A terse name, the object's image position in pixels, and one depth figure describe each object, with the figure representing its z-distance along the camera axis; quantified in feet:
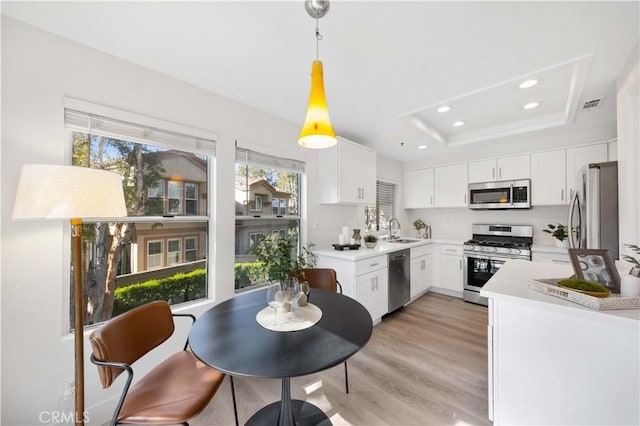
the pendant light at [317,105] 4.03
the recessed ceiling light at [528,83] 6.70
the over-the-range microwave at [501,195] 11.34
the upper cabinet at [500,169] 11.46
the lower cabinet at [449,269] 12.51
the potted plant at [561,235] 10.64
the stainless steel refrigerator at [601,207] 6.65
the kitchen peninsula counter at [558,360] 3.40
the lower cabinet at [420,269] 11.87
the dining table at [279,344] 3.04
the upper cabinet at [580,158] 9.72
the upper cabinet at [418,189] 14.55
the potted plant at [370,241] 10.45
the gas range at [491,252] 10.94
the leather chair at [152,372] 3.54
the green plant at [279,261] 4.79
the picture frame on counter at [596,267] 3.99
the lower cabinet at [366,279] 8.60
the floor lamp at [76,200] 3.38
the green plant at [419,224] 15.02
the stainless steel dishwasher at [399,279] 10.24
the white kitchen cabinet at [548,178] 10.55
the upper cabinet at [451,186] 13.20
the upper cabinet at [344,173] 9.73
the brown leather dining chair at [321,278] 7.13
